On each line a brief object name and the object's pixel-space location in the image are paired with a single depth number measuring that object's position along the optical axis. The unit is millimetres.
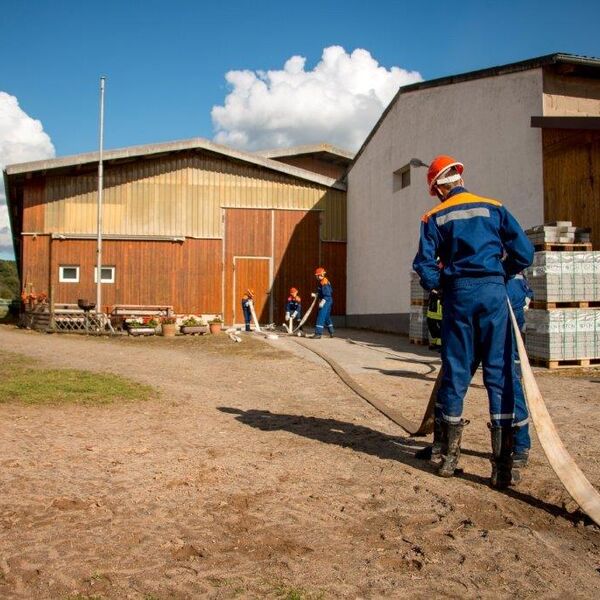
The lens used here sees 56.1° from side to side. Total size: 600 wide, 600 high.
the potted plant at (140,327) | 16420
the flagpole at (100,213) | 17922
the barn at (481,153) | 10820
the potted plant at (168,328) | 16594
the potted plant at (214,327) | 17422
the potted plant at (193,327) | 17062
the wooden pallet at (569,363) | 9148
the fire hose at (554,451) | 3150
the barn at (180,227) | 18906
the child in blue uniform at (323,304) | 15636
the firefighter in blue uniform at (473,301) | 3688
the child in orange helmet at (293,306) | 17703
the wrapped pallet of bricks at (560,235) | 9250
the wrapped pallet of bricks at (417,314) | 13594
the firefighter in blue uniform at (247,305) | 18172
